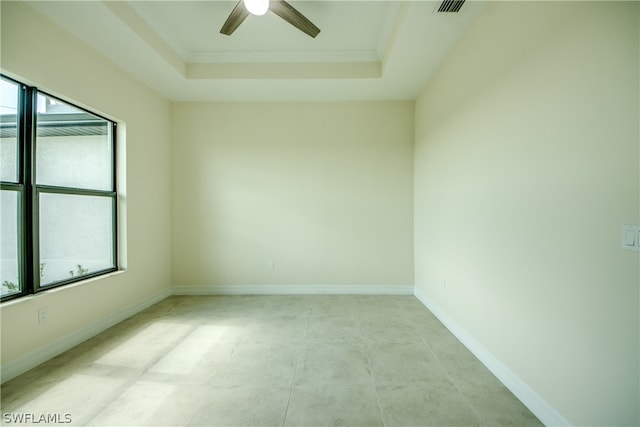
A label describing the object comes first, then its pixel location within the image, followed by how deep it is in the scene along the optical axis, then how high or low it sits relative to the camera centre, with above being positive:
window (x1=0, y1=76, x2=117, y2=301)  1.92 +0.19
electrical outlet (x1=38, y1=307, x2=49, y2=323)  2.01 -0.81
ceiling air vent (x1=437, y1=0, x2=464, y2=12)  1.90 +1.58
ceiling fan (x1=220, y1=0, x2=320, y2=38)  1.89 +1.57
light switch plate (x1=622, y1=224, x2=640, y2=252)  1.04 -0.10
